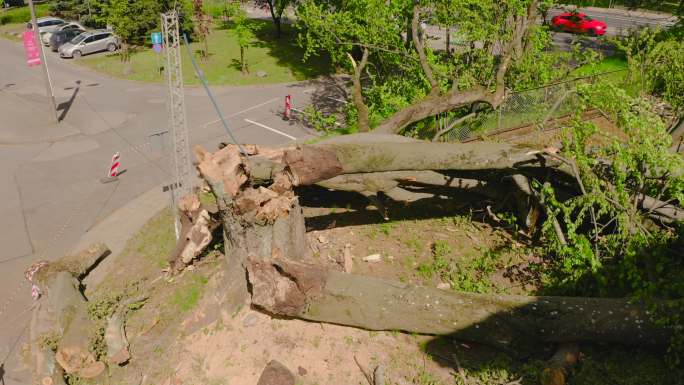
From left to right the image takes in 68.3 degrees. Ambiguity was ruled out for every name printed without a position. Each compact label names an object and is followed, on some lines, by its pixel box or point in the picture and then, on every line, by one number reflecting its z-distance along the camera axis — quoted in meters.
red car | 28.64
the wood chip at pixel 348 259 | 8.95
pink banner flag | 18.97
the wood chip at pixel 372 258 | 9.25
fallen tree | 6.70
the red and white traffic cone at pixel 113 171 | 14.74
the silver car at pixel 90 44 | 28.25
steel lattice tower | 9.73
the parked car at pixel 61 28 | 30.80
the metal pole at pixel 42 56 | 17.94
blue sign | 11.18
